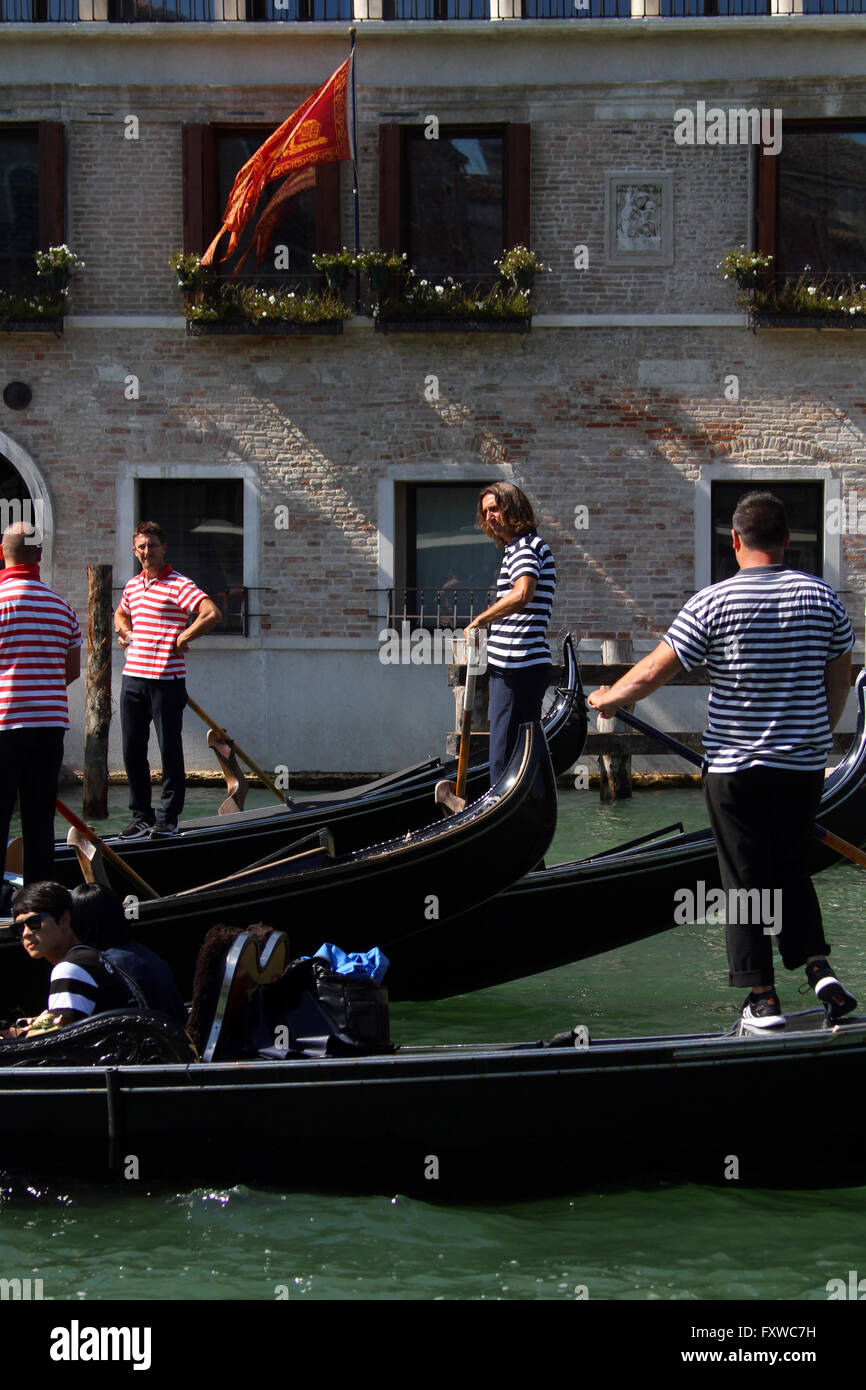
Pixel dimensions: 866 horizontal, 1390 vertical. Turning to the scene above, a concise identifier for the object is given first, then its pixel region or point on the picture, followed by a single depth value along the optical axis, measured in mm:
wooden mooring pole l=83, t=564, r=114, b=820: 16250
